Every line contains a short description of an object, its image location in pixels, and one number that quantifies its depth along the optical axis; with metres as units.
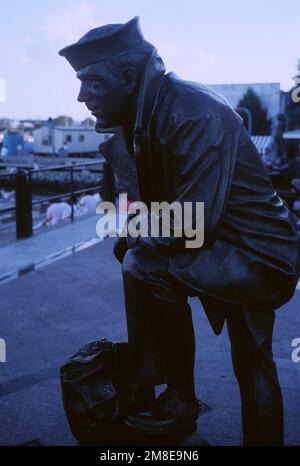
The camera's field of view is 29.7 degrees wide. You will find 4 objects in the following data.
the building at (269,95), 49.12
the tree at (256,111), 47.53
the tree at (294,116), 38.38
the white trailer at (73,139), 69.00
